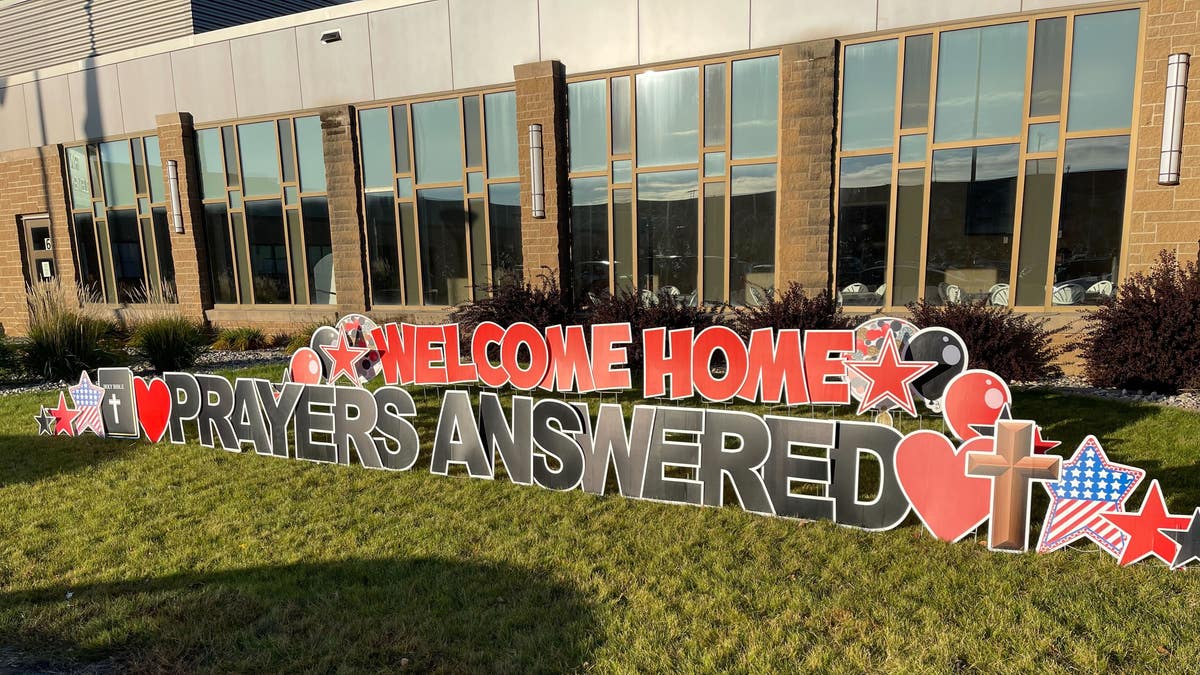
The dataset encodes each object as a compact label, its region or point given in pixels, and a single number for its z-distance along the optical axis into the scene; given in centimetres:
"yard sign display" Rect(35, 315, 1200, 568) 402
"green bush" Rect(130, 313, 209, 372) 1055
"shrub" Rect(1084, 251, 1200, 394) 761
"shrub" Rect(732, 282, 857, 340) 882
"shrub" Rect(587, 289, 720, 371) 958
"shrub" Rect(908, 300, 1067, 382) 841
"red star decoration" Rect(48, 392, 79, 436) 740
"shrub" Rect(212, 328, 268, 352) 1371
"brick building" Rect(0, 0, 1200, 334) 895
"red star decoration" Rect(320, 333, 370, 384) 783
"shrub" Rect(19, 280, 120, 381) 1000
